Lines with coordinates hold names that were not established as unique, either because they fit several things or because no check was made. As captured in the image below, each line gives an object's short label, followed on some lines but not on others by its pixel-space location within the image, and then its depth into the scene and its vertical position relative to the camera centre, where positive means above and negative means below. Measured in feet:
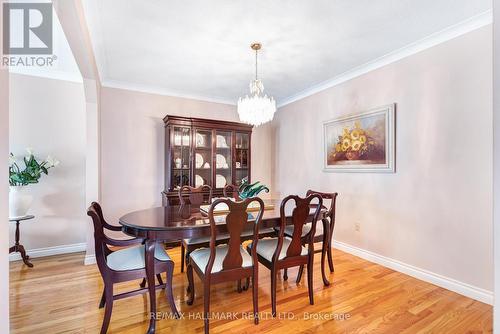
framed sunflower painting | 8.89 +1.06
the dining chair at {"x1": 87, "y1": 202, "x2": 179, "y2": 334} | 5.32 -2.36
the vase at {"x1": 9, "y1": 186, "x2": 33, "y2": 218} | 8.31 -1.24
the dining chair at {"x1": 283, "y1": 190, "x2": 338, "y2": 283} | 7.88 -2.32
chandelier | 8.30 +2.14
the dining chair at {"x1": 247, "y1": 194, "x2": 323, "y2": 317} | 6.22 -2.37
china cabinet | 11.53 +0.72
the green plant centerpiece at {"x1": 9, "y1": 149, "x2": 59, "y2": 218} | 8.36 -0.39
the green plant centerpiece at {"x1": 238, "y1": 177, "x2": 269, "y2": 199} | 8.11 -0.80
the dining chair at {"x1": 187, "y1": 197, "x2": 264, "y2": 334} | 5.42 -2.34
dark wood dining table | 5.43 -1.43
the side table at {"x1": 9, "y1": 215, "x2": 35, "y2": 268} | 8.50 -2.99
